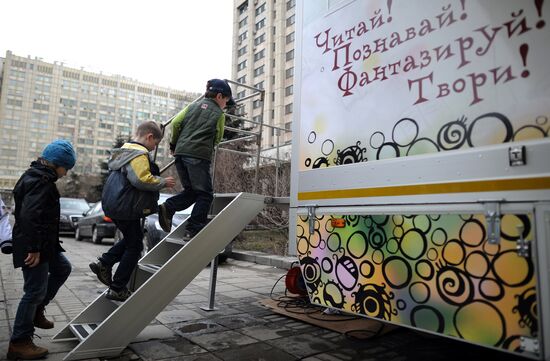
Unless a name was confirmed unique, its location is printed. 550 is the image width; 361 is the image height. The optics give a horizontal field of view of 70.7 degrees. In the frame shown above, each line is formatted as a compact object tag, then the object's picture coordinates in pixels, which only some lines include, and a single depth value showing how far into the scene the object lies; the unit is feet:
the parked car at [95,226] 38.88
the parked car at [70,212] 48.91
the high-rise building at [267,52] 168.96
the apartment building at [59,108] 308.19
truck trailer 6.00
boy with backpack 10.73
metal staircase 9.95
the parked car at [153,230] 26.18
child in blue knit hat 9.28
